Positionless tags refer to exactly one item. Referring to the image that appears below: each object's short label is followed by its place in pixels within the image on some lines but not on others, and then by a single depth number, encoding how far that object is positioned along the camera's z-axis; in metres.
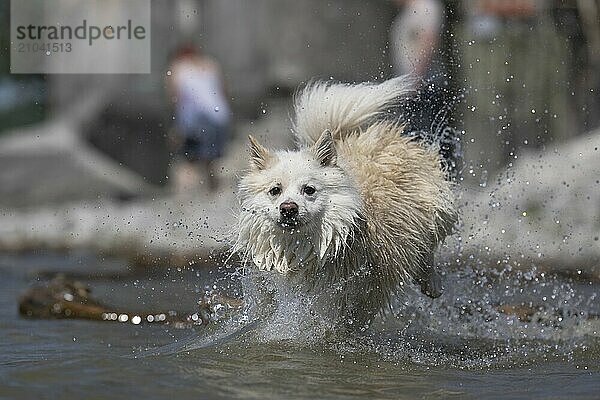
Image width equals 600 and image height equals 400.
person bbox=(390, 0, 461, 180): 12.62
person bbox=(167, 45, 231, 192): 23.11
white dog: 10.34
